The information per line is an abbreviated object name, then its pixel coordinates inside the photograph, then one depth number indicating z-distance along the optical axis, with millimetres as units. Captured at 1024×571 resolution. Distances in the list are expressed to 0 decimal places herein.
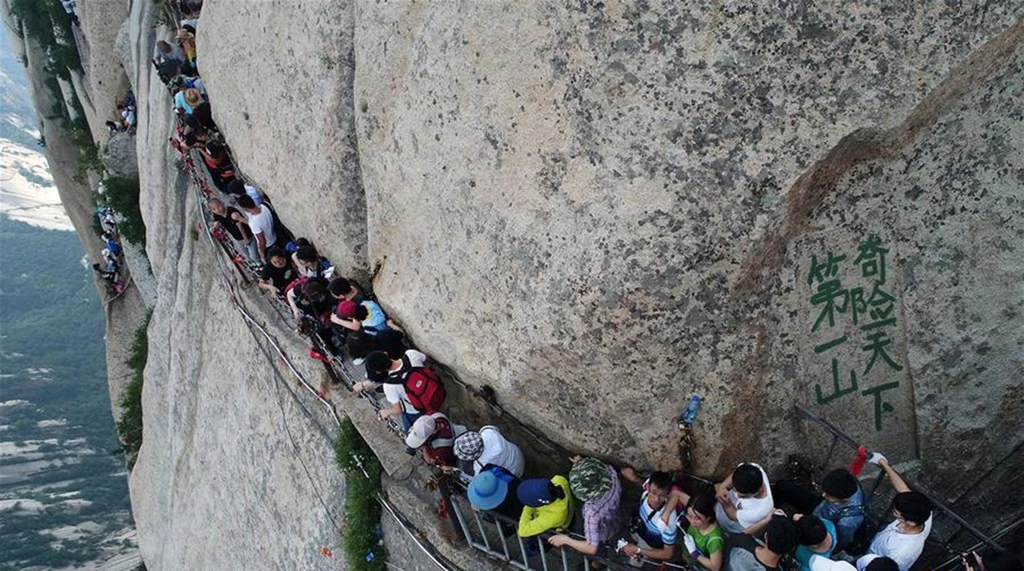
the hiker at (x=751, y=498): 4453
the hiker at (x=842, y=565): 4016
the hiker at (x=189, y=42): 11703
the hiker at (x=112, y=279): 20566
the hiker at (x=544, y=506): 5164
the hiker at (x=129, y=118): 16578
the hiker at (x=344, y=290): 7086
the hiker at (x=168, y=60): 12023
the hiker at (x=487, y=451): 5516
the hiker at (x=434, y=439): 5879
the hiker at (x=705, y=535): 4582
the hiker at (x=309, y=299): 7316
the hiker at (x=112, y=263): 20172
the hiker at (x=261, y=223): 8695
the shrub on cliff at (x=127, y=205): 16672
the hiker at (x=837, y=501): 4438
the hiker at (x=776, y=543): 4141
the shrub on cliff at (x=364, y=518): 6949
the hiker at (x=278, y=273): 8328
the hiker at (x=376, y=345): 6492
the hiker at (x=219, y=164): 9828
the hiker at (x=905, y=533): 4199
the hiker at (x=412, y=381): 6109
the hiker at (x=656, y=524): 4914
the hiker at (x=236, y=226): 9062
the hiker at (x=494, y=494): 5281
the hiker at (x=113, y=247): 19766
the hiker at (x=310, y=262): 7762
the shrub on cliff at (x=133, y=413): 17938
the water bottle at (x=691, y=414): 5109
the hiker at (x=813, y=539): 4262
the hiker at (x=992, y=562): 4070
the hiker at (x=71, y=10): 20016
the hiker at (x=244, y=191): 8891
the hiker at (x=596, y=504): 5074
